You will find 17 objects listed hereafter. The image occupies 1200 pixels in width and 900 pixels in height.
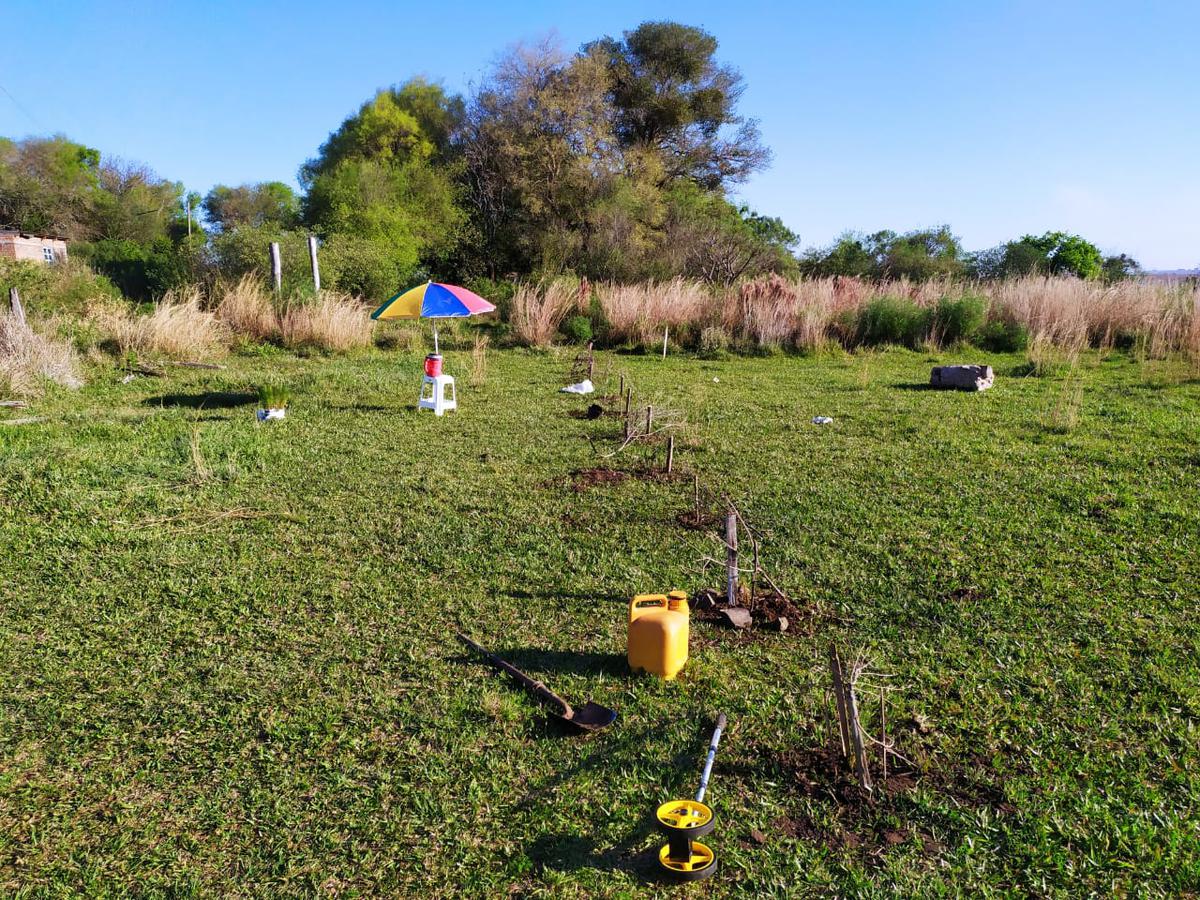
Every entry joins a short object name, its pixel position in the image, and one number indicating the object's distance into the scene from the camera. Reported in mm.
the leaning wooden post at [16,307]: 8883
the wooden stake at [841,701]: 2135
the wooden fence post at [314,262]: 14273
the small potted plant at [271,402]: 7250
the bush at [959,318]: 12531
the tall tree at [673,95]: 29828
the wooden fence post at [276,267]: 13117
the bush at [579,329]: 13469
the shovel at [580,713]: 2551
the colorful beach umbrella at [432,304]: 7258
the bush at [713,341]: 12695
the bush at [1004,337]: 12398
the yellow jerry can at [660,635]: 2781
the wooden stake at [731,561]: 3168
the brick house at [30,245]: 28844
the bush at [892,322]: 12734
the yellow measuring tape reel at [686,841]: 1910
